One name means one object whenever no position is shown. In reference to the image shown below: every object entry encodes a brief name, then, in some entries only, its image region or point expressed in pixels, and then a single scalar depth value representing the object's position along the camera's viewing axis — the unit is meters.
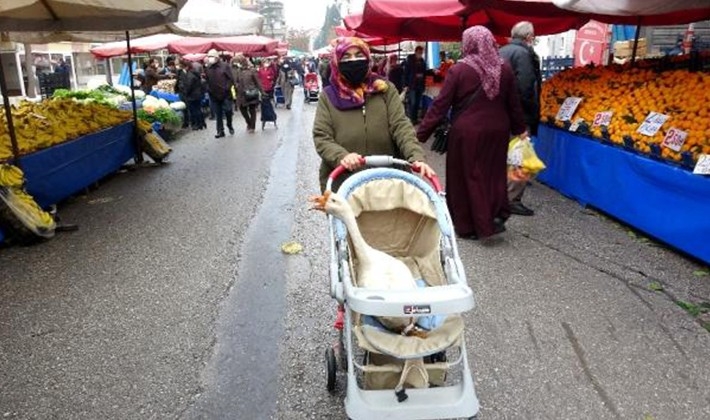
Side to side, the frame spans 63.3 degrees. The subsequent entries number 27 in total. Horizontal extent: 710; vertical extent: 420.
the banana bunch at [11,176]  5.88
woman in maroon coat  5.39
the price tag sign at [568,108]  7.57
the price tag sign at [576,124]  7.23
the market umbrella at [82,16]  6.70
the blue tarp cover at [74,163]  6.84
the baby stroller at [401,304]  2.35
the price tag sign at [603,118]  6.70
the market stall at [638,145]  5.17
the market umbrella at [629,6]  6.73
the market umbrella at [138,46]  16.58
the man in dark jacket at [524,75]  6.63
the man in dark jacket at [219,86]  14.17
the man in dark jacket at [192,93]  15.61
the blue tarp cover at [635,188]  5.03
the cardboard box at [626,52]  14.84
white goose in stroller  2.73
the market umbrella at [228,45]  16.67
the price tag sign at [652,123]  5.79
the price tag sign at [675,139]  5.32
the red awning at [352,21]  11.07
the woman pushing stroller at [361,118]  3.62
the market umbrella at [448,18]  7.91
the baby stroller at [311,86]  27.19
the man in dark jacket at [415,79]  15.41
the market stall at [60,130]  6.42
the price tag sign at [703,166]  4.92
